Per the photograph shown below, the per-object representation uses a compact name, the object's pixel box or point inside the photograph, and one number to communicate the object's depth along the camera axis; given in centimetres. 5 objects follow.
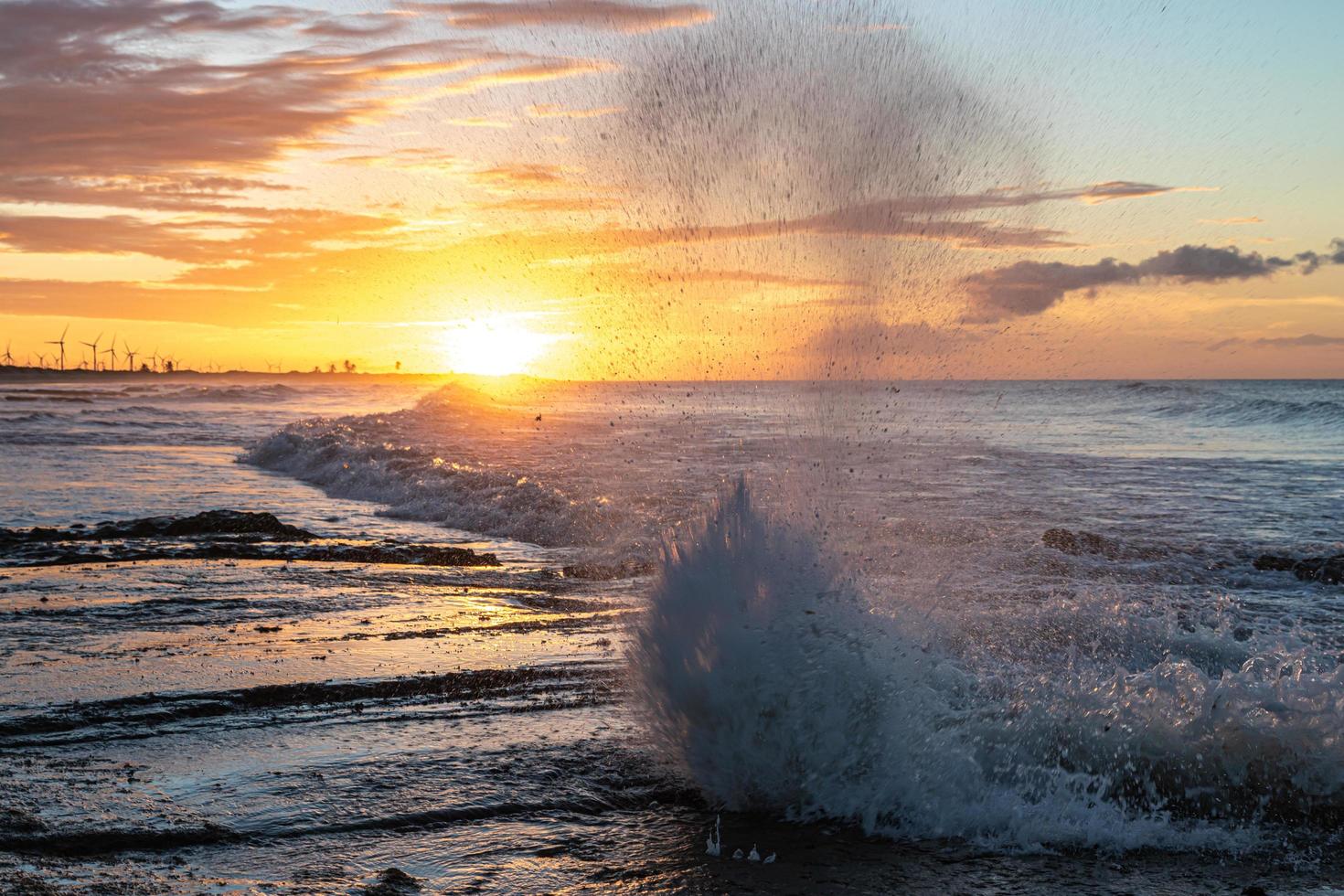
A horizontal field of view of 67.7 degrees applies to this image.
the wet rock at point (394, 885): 412
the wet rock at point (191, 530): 1430
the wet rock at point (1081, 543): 1441
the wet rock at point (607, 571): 1241
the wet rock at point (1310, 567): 1274
